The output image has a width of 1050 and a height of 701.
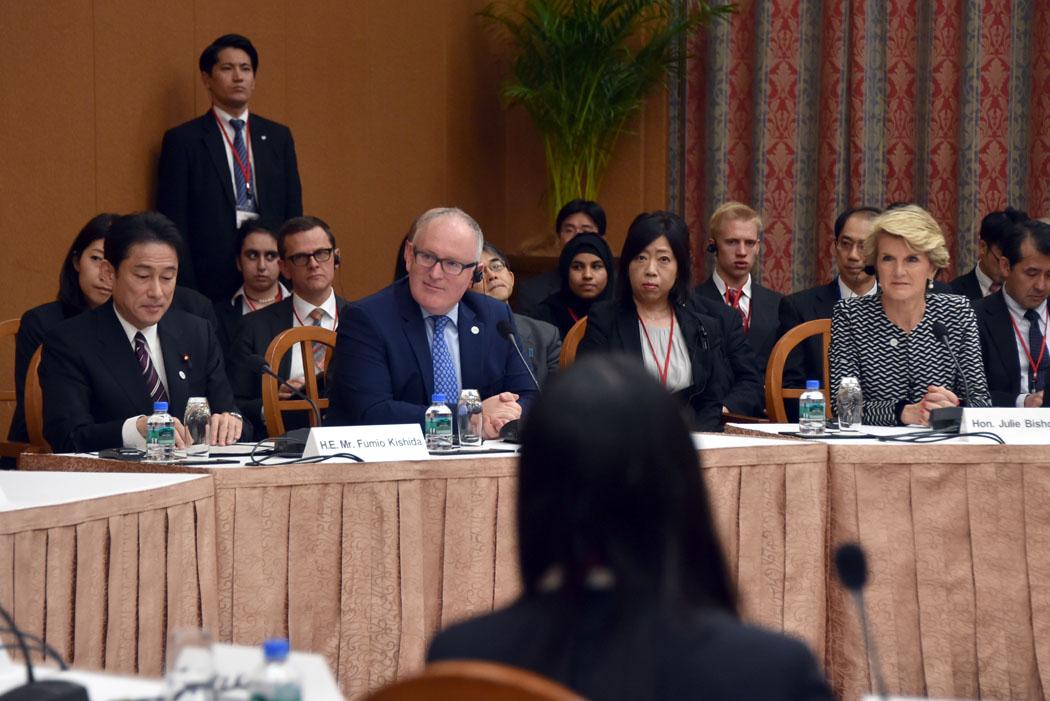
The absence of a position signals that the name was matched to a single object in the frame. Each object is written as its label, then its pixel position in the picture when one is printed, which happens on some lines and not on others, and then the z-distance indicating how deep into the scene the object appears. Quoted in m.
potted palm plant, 14.30
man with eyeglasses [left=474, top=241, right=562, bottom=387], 9.66
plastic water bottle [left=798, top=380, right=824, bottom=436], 6.84
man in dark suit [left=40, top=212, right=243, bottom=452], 7.11
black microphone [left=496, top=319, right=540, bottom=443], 6.79
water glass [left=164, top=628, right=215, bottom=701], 2.85
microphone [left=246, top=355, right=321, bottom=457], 6.27
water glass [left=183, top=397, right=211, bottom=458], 6.84
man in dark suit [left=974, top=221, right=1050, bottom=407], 9.15
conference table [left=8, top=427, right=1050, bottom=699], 5.80
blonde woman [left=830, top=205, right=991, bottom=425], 7.84
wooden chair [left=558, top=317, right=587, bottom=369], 9.11
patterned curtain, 14.42
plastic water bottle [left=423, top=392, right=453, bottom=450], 6.51
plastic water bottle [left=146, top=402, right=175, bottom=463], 6.31
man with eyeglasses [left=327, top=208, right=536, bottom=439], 7.29
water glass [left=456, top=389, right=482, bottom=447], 6.82
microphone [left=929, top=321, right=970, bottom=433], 6.64
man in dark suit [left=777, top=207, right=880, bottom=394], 10.42
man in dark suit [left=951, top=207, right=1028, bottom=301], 10.91
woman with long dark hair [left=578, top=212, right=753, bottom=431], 8.66
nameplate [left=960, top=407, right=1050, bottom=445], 6.39
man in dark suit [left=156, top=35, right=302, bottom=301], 11.27
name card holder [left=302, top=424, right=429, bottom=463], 6.12
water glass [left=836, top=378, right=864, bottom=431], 7.36
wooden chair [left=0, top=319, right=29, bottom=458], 8.37
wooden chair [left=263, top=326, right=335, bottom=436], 7.89
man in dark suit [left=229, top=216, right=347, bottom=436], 9.84
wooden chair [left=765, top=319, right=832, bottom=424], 8.42
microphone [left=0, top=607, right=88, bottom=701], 2.89
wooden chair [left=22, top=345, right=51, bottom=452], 7.81
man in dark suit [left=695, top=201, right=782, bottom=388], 11.55
